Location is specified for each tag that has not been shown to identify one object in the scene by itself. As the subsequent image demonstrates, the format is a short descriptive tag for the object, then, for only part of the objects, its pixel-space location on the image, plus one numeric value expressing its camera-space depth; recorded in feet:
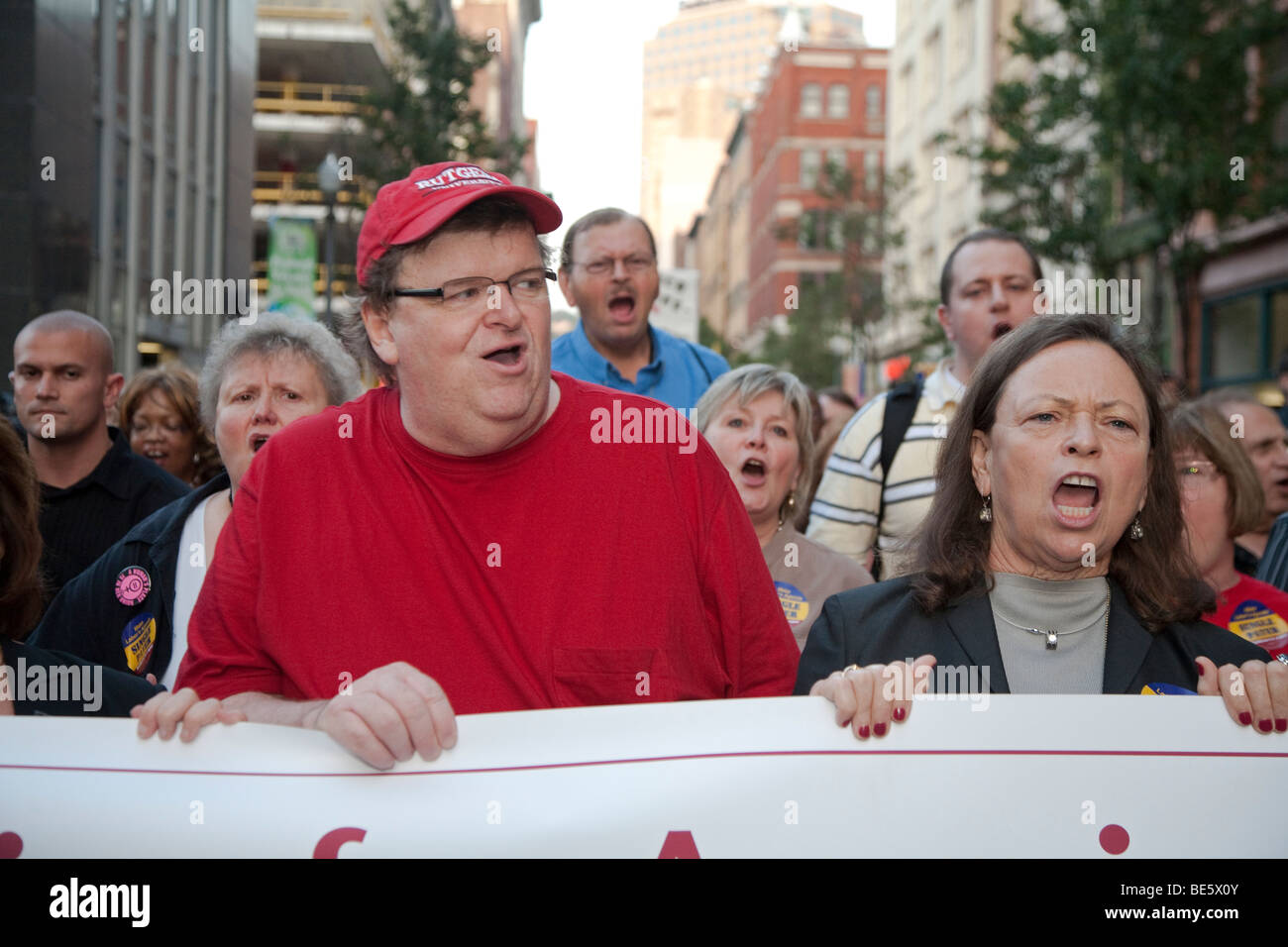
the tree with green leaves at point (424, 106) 69.87
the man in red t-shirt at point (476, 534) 8.95
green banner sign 59.31
